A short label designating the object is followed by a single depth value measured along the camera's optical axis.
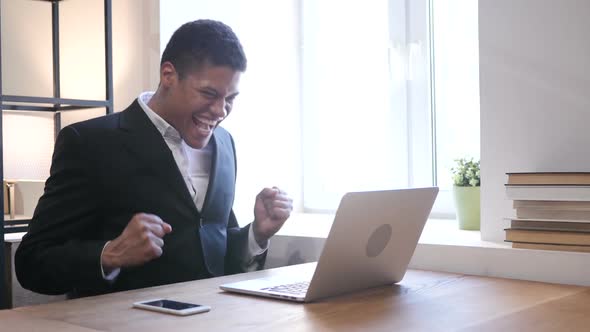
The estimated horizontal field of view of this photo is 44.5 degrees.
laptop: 1.39
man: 1.81
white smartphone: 1.30
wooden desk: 1.21
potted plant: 2.19
